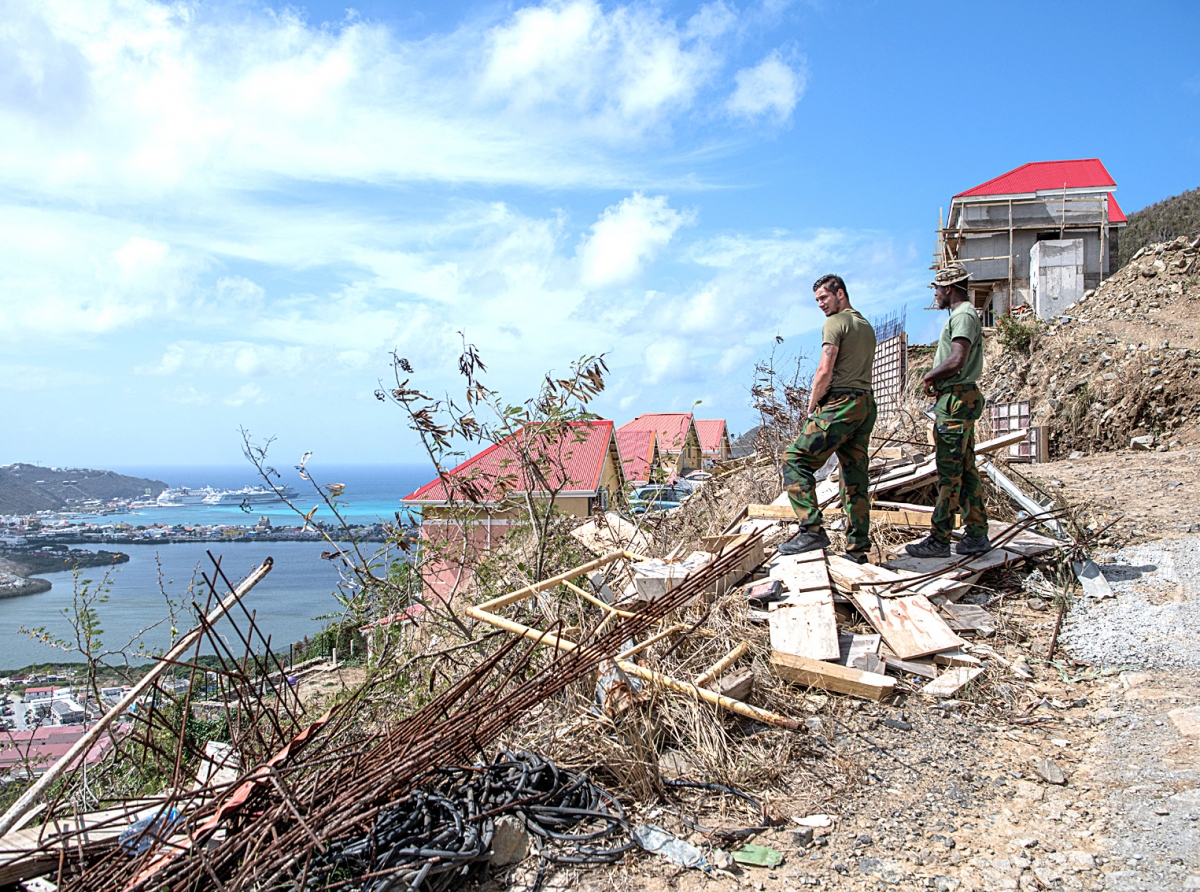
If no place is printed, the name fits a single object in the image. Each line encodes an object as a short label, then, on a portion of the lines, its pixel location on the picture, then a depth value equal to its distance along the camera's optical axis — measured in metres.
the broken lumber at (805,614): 3.91
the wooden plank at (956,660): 3.91
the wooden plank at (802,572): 4.37
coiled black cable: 2.30
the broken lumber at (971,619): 4.34
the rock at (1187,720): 3.10
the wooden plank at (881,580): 4.58
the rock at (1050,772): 2.91
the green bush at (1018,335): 14.10
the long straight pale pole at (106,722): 2.48
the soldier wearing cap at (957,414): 4.81
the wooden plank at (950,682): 3.70
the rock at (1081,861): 2.35
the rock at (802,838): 2.56
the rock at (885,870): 2.36
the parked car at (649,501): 5.81
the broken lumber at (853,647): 3.89
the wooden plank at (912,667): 3.88
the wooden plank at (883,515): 5.42
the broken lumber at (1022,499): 5.32
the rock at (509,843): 2.50
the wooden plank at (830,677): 3.62
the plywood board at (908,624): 3.99
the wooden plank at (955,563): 4.81
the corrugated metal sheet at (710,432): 35.12
